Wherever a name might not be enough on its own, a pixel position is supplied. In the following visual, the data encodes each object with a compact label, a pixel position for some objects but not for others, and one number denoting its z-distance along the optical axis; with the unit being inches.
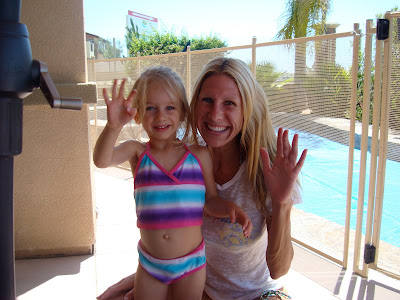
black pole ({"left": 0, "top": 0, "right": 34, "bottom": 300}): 20.0
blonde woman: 57.5
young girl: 52.9
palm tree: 717.3
